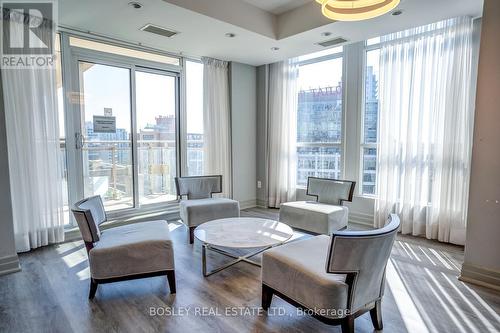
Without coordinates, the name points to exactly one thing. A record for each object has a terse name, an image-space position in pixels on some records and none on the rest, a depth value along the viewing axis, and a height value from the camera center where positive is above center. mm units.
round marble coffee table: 2582 -869
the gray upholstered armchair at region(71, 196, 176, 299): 2336 -907
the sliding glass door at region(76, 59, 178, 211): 4031 +105
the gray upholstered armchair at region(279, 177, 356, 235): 3639 -855
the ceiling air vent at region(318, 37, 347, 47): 4097 +1420
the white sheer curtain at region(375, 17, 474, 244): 3547 +180
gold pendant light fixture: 2072 +967
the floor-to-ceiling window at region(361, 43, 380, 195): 4387 +334
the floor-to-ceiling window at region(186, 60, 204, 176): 5023 +406
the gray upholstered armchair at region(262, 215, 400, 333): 1672 -841
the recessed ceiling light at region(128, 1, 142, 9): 2988 +1390
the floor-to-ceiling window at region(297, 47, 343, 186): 4844 +443
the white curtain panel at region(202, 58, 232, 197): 5035 +383
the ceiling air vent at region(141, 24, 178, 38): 3633 +1404
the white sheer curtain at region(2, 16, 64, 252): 3268 -149
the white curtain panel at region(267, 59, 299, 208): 5293 +196
